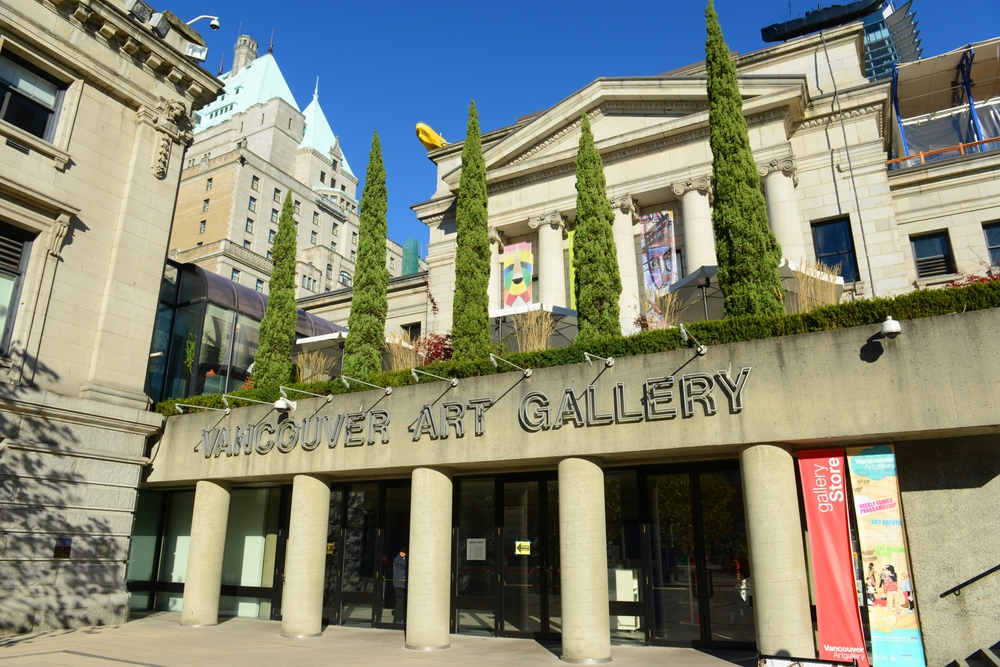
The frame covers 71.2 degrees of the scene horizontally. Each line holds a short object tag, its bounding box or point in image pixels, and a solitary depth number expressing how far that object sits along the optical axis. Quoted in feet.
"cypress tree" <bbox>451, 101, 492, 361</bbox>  53.88
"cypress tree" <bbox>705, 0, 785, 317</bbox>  44.68
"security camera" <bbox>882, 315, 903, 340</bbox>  34.60
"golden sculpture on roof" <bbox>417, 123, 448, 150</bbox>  127.34
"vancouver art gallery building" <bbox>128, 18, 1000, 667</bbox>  35.76
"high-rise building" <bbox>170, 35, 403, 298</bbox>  267.59
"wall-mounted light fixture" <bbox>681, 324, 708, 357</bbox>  39.93
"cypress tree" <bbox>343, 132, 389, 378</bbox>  58.80
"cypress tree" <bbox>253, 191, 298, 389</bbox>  62.95
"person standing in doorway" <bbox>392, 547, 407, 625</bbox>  55.88
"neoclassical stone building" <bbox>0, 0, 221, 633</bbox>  51.55
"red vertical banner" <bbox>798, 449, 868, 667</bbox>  35.73
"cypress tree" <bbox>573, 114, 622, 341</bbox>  49.73
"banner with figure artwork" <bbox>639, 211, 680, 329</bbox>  85.40
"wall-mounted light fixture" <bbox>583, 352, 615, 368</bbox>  42.70
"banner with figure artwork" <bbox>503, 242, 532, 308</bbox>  94.99
